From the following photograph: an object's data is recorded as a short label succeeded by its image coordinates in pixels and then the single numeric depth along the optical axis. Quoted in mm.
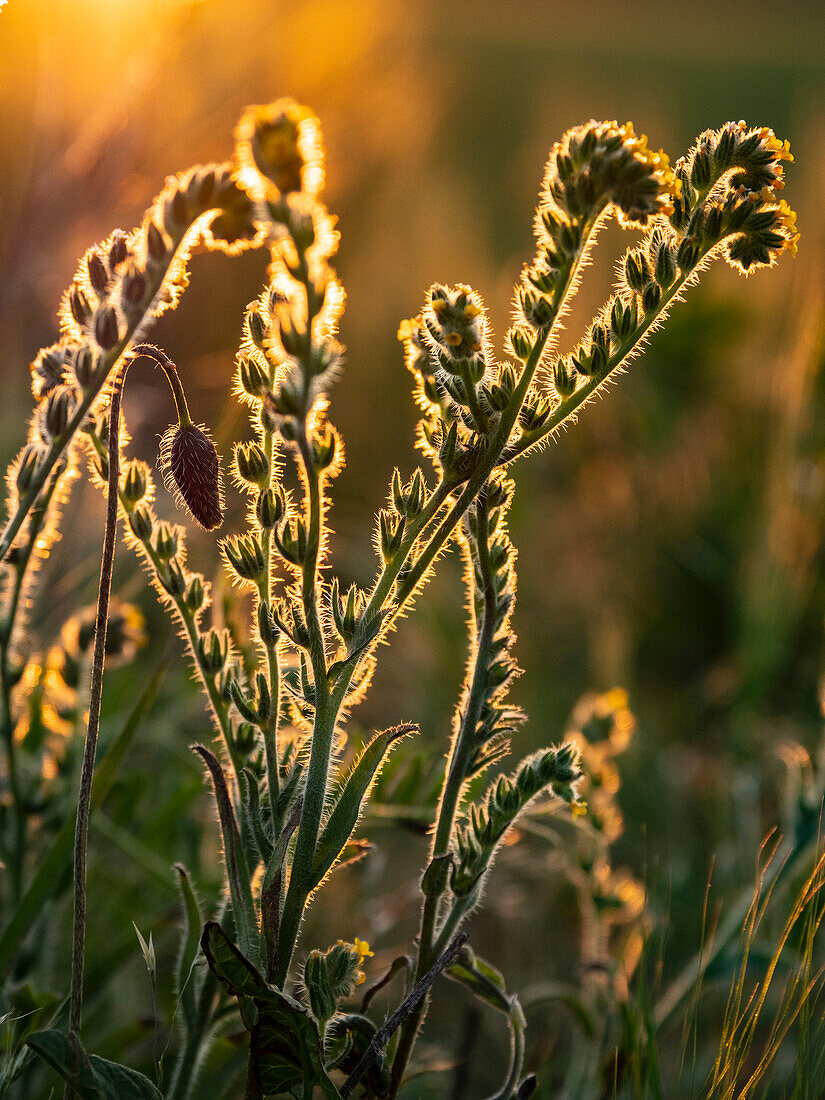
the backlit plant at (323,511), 449
